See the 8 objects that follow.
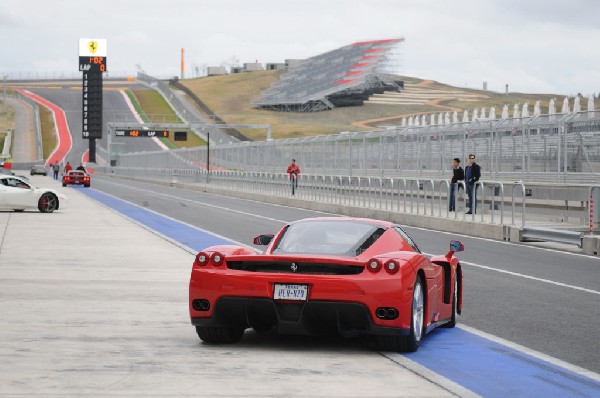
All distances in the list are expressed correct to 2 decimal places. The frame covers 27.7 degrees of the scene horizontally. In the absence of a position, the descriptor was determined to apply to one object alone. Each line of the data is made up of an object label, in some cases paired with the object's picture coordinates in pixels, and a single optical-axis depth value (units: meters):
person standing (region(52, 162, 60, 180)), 107.63
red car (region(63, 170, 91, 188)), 78.75
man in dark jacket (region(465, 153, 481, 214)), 31.86
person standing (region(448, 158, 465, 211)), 33.10
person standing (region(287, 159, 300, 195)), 52.47
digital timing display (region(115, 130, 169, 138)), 144.88
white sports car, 38.16
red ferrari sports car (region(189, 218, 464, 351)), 9.59
